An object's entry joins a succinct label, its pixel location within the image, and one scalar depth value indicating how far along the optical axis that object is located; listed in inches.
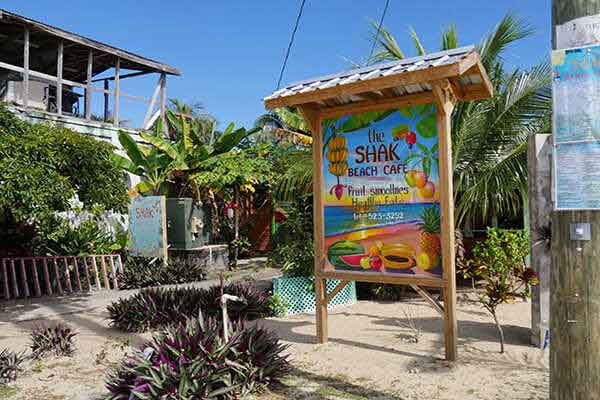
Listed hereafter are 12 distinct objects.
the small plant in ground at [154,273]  446.3
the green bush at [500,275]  202.4
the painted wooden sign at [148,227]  490.9
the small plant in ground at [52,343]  238.7
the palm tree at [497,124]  356.2
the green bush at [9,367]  205.0
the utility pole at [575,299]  104.9
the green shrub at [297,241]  344.8
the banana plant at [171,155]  572.1
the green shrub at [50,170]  269.1
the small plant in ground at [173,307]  291.1
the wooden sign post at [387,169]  210.8
